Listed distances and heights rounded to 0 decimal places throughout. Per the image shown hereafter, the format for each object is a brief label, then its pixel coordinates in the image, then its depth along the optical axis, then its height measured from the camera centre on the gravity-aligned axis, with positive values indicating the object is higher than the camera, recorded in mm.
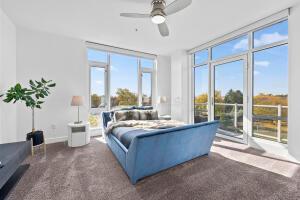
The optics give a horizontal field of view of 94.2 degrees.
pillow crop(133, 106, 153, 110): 4312 -266
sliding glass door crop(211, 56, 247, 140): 3527 +117
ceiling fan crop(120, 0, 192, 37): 2053 +1391
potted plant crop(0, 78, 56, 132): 2600 +118
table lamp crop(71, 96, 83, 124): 3508 -47
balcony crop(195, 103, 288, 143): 3031 -502
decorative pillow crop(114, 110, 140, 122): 3603 -415
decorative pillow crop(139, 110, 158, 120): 3838 -427
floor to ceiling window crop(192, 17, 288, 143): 2967 +419
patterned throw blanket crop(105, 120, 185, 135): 2904 -550
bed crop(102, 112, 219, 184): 1794 -733
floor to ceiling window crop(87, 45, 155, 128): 4398 +657
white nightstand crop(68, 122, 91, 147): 3350 -860
